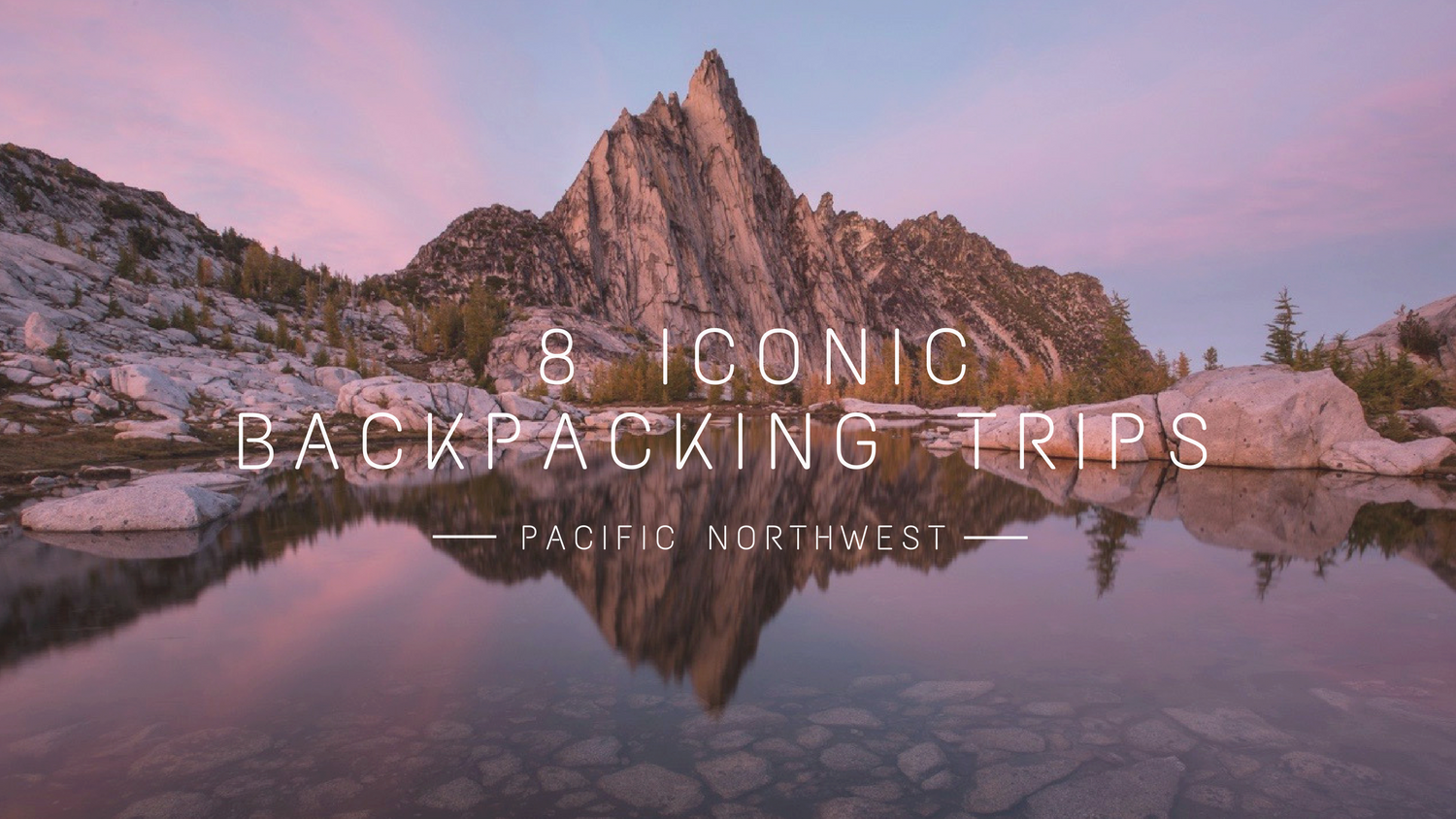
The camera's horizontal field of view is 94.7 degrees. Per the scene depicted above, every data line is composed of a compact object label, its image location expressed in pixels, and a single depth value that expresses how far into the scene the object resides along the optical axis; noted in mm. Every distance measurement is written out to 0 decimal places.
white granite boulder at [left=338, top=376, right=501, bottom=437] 62906
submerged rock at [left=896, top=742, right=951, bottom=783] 7230
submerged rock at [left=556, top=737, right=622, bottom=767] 7492
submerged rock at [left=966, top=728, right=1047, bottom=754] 7738
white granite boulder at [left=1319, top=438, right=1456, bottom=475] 30094
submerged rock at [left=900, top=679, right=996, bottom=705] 9141
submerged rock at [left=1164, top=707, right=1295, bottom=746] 7820
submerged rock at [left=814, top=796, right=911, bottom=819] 6492
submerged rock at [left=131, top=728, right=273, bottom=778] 7324
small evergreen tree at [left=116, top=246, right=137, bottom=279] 84650
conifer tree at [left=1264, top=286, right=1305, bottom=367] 49312
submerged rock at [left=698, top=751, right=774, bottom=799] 6977
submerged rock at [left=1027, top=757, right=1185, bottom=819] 6504
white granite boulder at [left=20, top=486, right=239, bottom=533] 19719
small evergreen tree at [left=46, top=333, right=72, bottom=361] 46250
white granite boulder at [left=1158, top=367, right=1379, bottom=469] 32094
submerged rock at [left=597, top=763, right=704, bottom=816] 6668
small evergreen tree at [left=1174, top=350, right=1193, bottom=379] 85025
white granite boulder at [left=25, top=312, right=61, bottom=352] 47156
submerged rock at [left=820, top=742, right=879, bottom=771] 7402
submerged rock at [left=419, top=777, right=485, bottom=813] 6609
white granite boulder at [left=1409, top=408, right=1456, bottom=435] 35594
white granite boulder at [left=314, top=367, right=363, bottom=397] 71125
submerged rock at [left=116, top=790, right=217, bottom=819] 6453
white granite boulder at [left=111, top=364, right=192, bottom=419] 43812
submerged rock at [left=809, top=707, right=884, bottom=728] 8438
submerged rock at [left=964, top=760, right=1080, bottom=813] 6664
